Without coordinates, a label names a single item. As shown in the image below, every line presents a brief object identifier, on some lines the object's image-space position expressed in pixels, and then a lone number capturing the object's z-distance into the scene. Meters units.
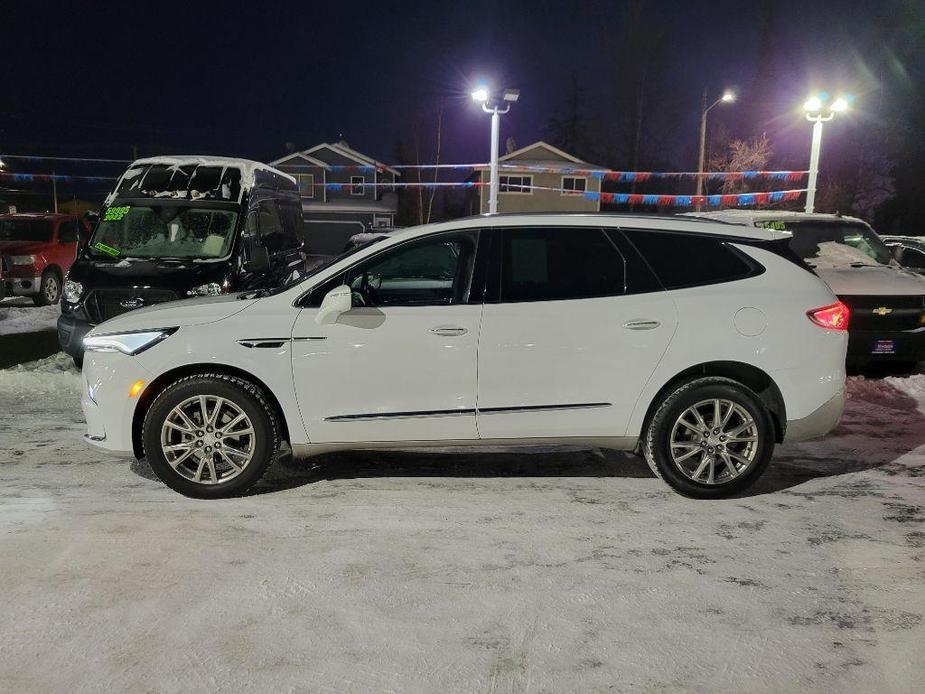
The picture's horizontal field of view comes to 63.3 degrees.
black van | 8.16
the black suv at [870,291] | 8.27
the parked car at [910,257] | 9.83
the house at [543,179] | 39.97
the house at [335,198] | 43.06
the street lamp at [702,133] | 27.86
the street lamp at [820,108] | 17.05
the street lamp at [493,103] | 18.00
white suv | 4.62
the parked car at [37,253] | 14.27
